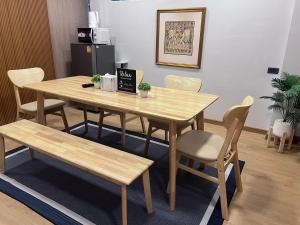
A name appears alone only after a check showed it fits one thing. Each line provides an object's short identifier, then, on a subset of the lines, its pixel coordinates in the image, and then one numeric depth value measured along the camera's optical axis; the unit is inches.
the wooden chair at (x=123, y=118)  112.3
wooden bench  59.4
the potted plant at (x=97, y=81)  93.6
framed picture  132.3
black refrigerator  147.7
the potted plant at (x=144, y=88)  80.7
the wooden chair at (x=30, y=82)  109.7
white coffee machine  150.1
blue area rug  70.1
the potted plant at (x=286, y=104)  104.0
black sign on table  84.8
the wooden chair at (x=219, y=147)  60.3
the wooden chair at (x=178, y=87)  93.5
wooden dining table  66.6
